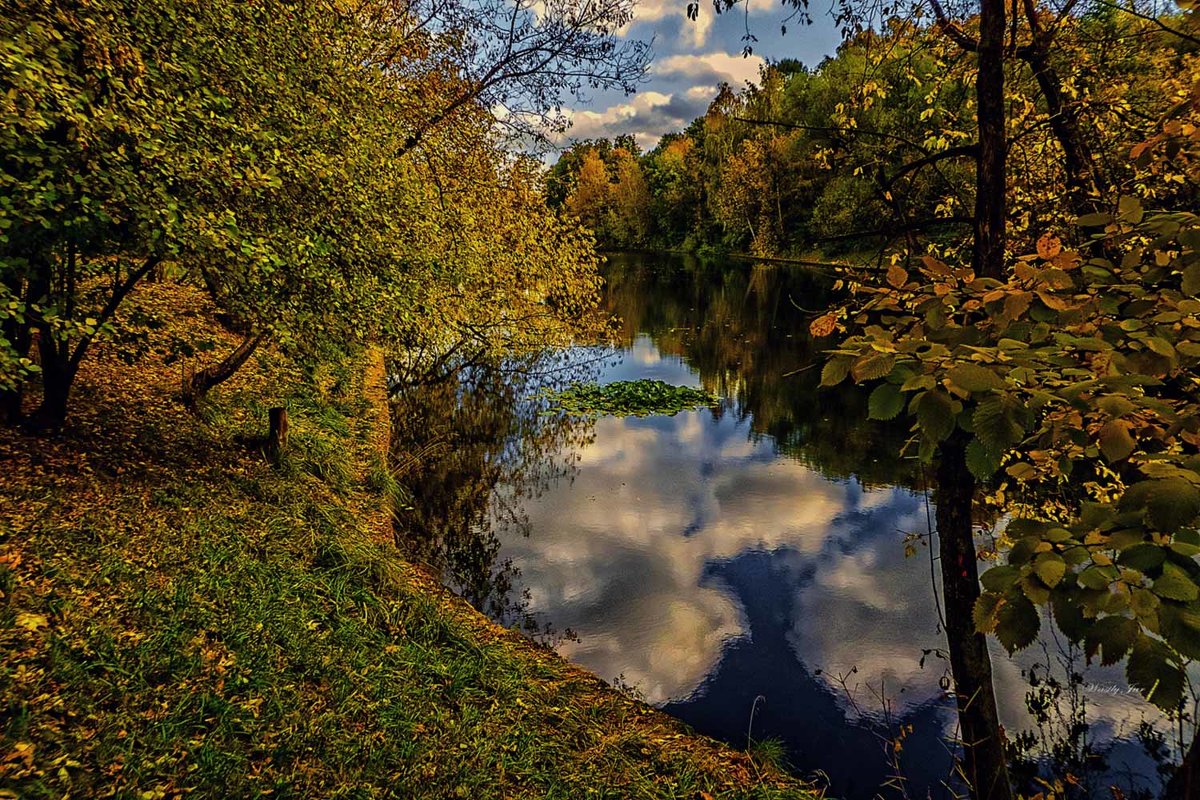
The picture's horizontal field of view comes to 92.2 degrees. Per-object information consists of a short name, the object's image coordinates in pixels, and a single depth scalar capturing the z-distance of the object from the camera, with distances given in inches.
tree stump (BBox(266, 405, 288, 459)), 370.9
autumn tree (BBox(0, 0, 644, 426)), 176.1
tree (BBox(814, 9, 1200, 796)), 65.8
